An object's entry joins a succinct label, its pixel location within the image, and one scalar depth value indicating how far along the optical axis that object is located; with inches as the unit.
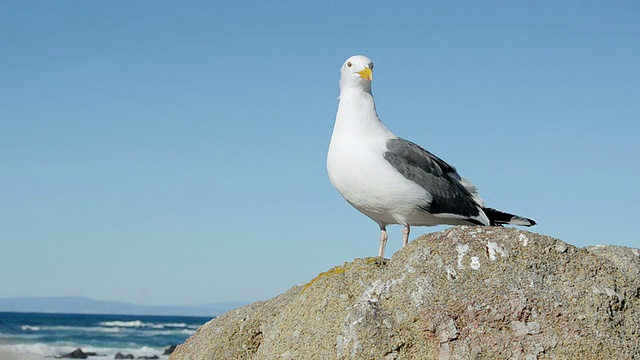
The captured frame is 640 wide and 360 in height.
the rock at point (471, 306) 192.7
